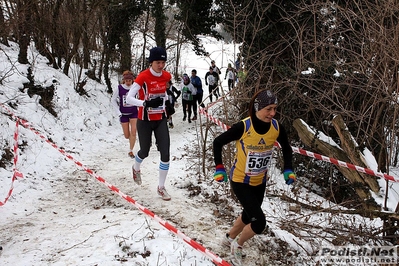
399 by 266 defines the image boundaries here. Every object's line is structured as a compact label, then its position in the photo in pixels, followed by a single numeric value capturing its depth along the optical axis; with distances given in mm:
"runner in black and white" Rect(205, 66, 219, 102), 15703
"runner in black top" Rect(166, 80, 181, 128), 9977
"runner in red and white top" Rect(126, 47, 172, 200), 5141
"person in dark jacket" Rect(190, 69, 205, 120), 13453
